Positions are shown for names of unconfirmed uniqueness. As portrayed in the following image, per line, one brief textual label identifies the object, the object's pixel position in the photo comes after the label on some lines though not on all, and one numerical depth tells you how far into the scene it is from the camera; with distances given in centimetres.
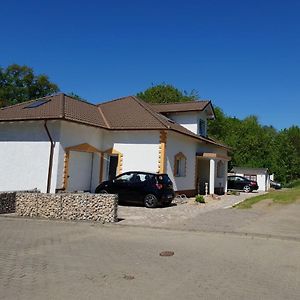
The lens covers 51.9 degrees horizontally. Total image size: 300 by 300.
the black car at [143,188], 1433
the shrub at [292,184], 4400
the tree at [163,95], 4233
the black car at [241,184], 3051
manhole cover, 688
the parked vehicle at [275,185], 4140
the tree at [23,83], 4255
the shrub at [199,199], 1740
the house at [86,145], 1594
